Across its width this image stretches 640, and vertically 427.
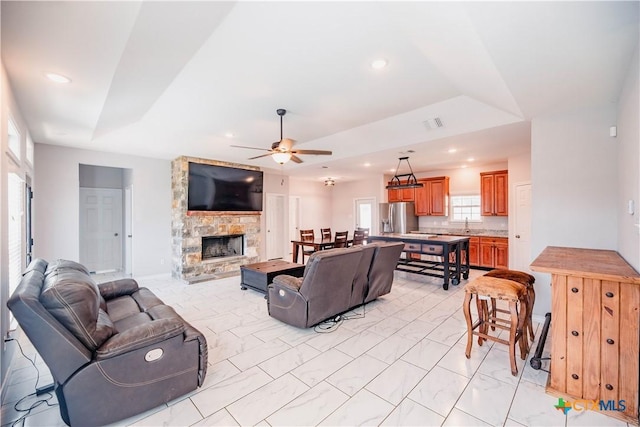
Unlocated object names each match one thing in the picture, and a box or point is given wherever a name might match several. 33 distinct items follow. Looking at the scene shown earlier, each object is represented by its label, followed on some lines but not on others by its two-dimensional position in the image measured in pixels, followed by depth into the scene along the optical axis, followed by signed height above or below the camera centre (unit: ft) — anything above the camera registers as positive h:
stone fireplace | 19.44 -1.92
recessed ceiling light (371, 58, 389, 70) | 8.46 +4.58
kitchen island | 16.05 -2.31
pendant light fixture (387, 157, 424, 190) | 18.91 +1.89
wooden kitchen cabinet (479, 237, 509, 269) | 19.97 -2.97
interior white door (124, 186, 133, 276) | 19.15 -1.32
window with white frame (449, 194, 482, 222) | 23.09 +0.28
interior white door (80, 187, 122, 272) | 20.86 -1.27
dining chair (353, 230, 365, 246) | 22.59 -2.23
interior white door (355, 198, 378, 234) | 29.22 -0.17
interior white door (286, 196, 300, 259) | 30.37 -0.48
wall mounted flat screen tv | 19.71 +1.77
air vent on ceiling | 13.03 +4.19
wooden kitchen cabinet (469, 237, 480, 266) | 21.24 -2.98
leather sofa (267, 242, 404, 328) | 10.02 -2.91
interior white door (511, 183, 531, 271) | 17.88 -1.09
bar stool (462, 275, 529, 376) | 7.71 -2.73
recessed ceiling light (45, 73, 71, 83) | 8.01 +3.94
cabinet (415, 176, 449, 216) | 23.98 +1.28
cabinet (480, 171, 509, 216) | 20.33 +1.37
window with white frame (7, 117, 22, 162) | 9.19 +2.57
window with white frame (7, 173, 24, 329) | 8.80 -0.54
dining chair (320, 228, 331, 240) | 25.04 -2.03
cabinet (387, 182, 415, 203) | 25.90 +1.53
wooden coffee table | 14.80 -3.33
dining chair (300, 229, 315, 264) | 23.22 -2.05
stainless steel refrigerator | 24.97 -0.62
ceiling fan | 12.44 +2.74
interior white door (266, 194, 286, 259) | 26.94 -1.62
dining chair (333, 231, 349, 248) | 21.26 -2.31
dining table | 21.09 -2.53
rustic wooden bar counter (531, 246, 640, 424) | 5.94 -2.75
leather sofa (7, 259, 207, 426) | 5.23 -2.98
